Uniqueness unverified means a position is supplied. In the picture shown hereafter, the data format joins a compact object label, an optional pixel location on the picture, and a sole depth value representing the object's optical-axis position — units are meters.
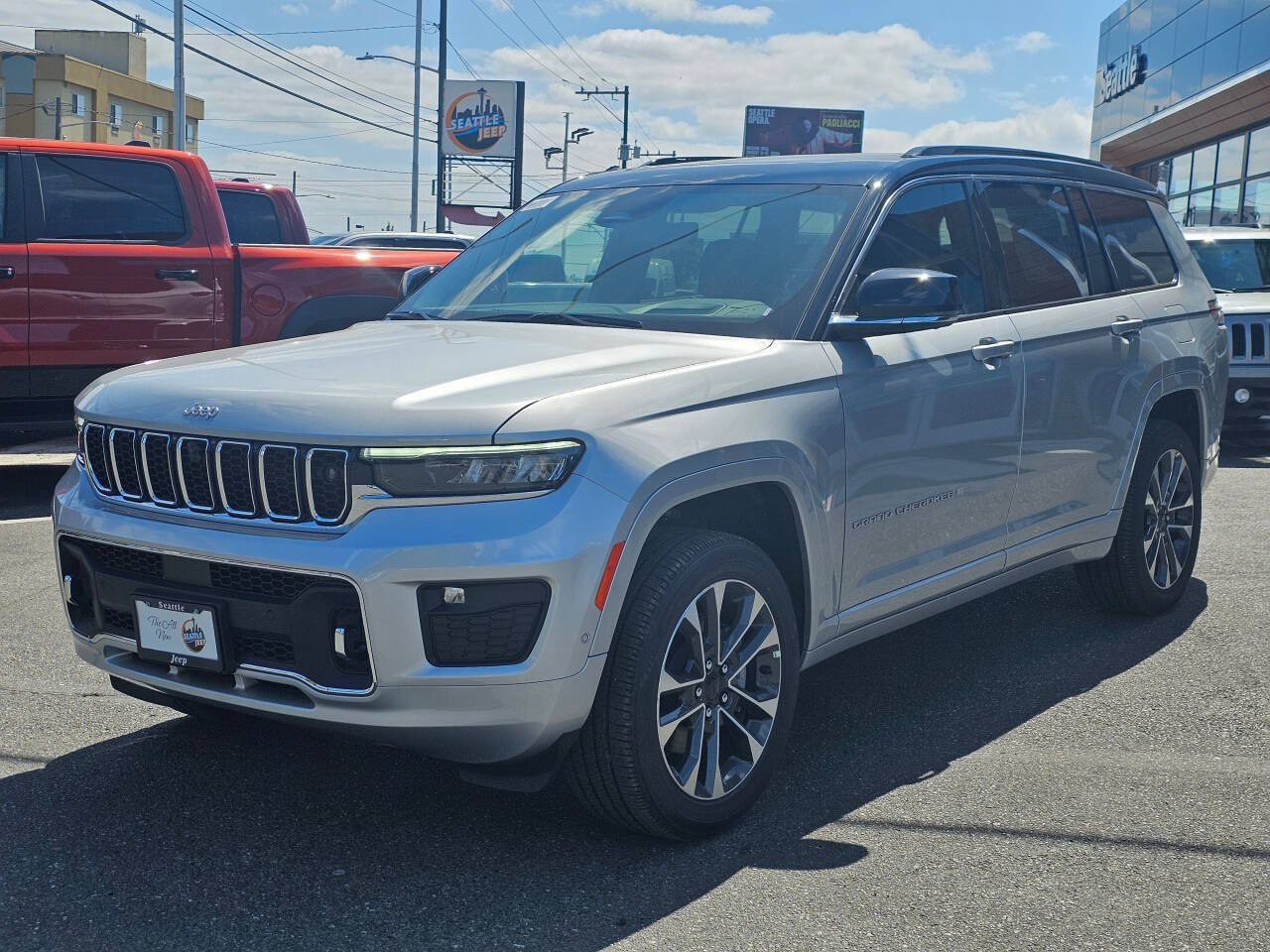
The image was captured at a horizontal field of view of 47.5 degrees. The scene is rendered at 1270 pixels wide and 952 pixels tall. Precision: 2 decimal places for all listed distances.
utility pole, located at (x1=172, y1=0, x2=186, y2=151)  30.73
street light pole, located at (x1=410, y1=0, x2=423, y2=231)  46.53
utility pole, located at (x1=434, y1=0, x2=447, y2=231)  44.56
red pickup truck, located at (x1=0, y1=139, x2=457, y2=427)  8.42
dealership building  24.77
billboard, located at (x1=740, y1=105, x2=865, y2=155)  80.50
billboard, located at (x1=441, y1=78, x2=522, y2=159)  51.78
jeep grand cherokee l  3.17
